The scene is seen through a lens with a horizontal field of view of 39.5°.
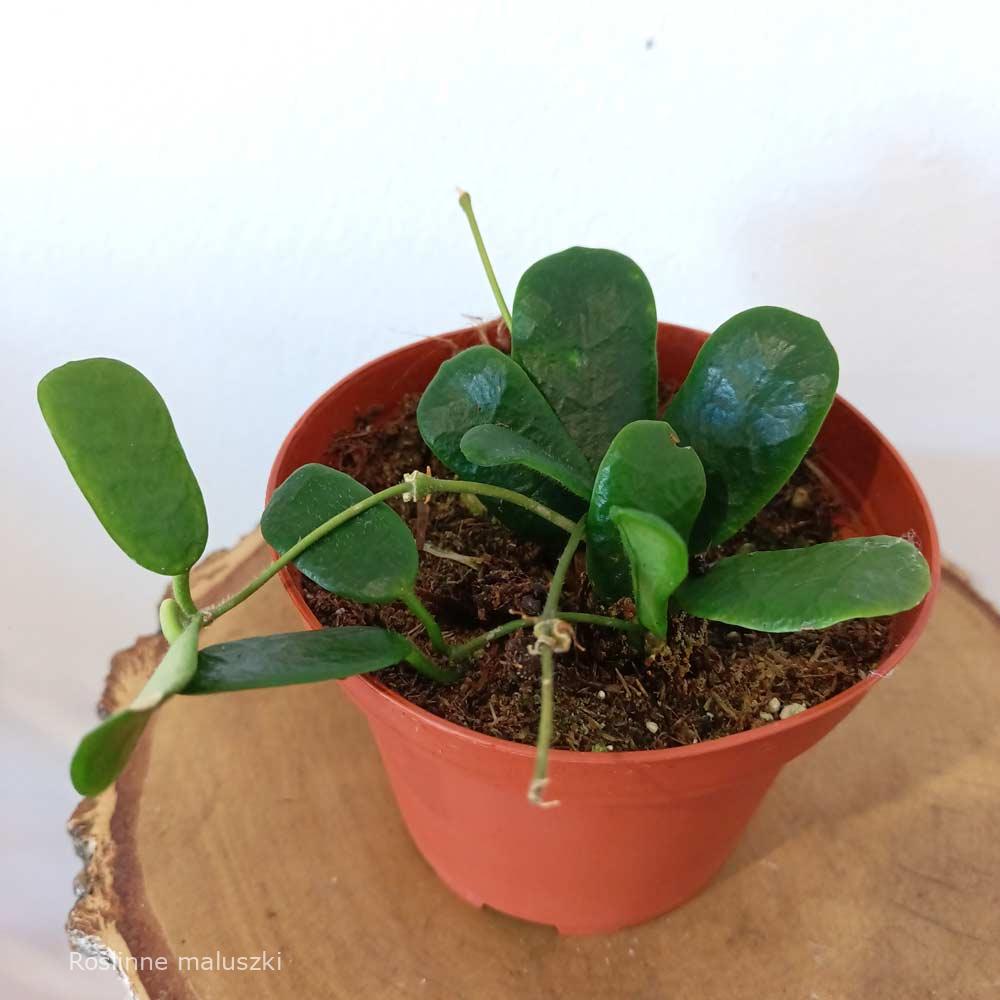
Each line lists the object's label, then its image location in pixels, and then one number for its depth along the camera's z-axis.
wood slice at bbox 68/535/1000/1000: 0.31
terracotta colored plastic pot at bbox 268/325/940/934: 0.25
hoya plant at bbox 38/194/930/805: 0.22
